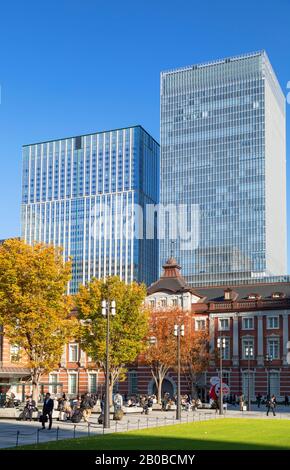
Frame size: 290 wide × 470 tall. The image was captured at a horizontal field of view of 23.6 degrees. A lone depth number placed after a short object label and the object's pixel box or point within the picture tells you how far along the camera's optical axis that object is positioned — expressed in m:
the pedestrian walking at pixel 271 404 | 56.22
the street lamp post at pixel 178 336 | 46.81
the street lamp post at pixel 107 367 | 37.00
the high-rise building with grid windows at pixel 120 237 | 195.12
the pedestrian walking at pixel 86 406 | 42.31
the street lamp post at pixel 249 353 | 74.44
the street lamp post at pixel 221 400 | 54.50
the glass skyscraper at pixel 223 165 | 171.12
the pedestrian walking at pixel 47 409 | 35.75
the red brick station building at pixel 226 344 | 80.50
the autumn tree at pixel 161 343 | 74.94
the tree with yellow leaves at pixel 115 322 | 66.19
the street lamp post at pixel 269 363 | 77.96
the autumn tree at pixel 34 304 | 51.91
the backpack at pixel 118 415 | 45.25
